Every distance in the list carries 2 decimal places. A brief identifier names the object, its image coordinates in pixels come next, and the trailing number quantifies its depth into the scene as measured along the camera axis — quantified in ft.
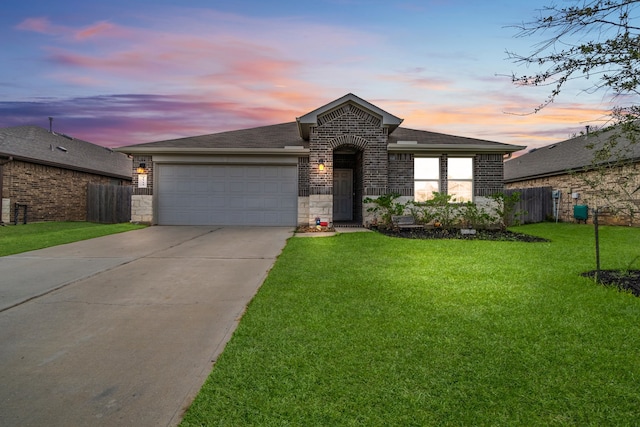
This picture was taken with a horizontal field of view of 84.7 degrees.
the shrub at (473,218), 41.37
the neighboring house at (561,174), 54.54
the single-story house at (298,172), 45.96
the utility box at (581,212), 53.64
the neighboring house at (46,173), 50.65
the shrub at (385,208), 42.75
